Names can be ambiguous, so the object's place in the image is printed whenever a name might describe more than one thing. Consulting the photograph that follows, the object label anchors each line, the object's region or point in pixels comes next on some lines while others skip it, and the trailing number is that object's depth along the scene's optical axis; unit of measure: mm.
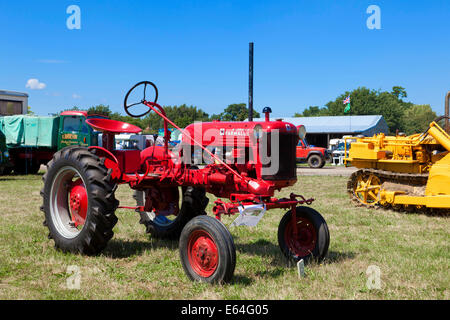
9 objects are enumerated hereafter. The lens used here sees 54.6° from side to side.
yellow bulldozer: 7922
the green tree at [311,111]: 108462
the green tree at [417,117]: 71375
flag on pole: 35616
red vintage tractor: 4418
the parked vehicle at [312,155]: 24500
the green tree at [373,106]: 66688
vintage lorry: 16547
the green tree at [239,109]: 64950
